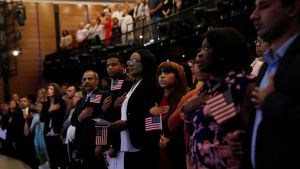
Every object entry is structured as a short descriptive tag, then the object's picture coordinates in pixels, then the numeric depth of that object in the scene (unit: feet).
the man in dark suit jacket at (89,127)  15.37
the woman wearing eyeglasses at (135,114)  12.96
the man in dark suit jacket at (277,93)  5.22
